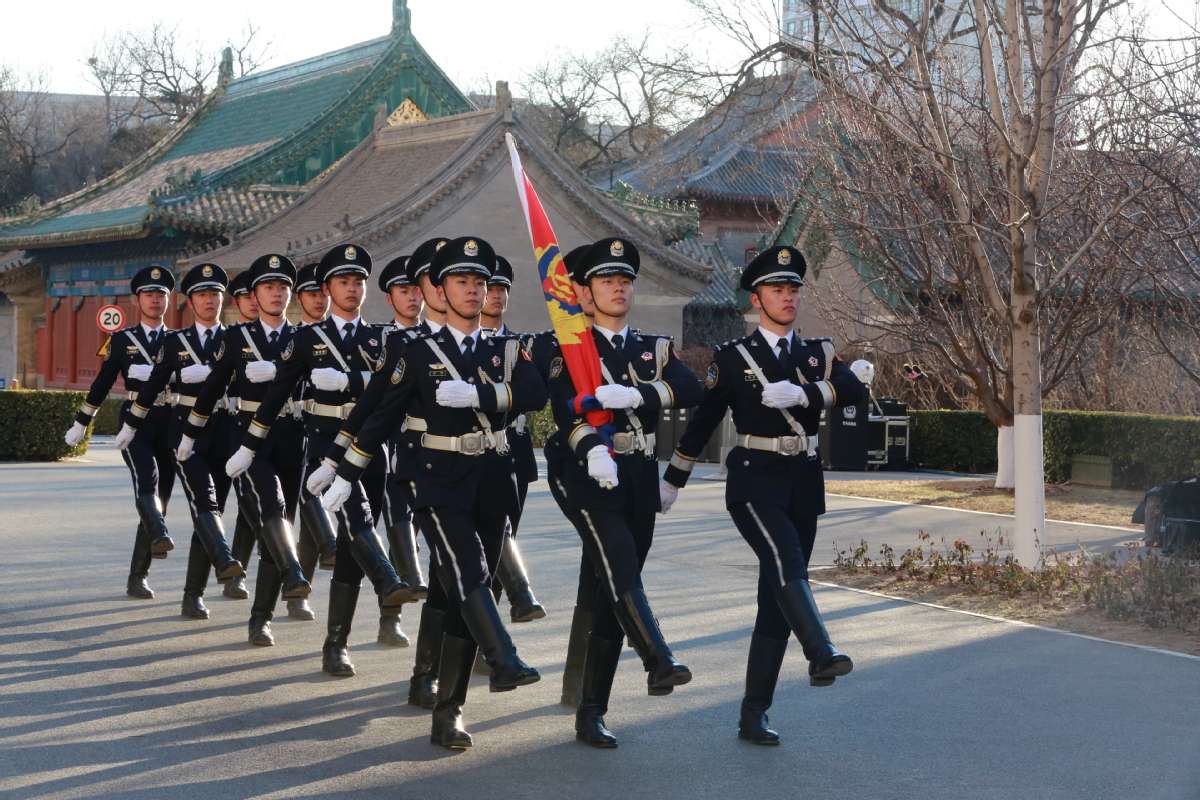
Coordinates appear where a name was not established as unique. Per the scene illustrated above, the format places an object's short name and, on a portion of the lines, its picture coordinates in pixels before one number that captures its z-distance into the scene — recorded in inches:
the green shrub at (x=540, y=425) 1114.7
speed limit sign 959.6
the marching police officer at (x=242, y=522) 367.9
